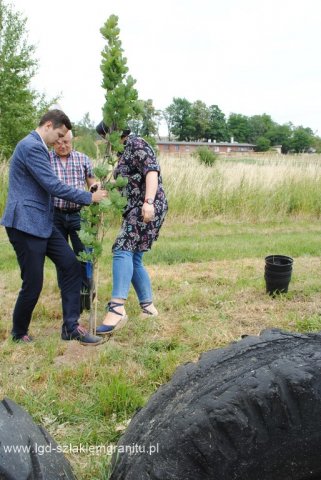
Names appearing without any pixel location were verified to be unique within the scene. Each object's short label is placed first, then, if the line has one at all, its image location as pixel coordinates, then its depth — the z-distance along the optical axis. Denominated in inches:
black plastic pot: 188.5
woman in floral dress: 149.0
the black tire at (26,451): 59.2
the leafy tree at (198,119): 3885.3
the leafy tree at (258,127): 4416.8
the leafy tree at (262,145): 3796.8
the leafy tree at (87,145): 395.2
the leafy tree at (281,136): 4084.6
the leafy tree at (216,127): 4034.9
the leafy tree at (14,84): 633.0
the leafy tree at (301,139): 3906.5
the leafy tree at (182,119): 3885.3
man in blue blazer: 134.3
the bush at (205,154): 860.8
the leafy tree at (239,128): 4357.8
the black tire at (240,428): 60.1
